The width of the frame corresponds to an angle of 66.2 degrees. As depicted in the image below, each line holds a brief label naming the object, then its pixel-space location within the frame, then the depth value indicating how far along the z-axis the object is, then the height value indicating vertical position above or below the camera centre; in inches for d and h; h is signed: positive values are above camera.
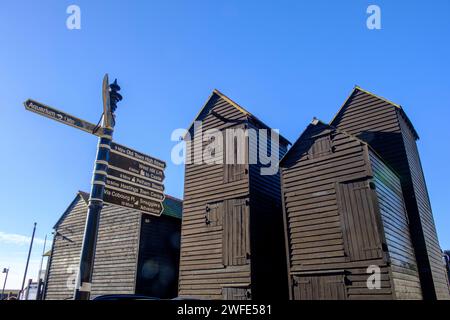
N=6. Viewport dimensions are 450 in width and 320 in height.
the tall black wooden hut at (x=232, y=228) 576.4 +130.9
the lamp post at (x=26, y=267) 1720.5 +184.2
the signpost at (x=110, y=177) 224.4 +93.6
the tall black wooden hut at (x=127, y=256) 816.3 +119.8
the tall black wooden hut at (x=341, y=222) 470.9 +116.7
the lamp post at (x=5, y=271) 2338.8 +226.9
